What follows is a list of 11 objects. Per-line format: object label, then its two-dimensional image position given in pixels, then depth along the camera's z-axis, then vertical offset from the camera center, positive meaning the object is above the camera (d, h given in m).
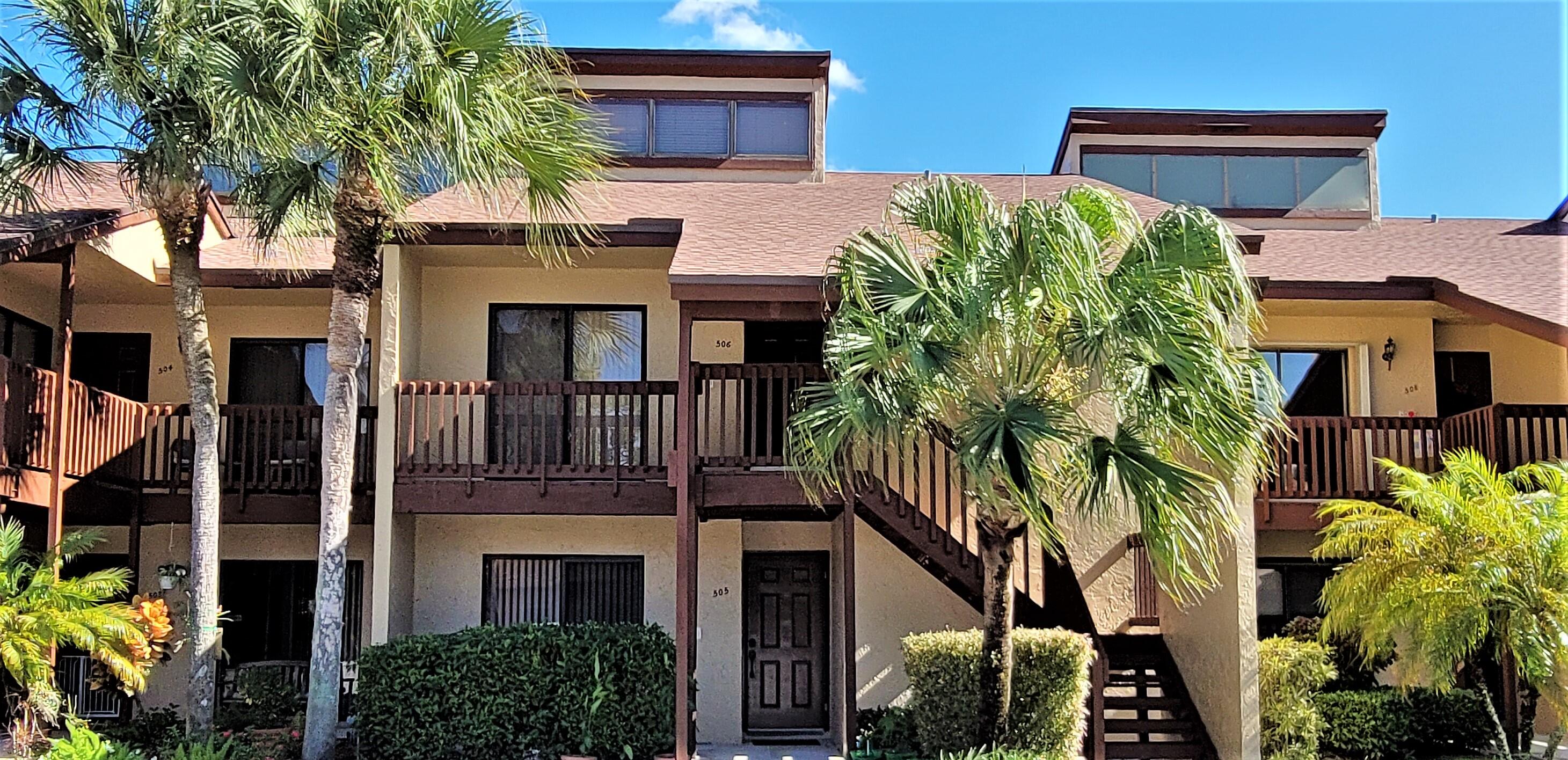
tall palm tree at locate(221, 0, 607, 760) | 11.02 +3.03
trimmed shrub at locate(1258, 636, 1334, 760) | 12.51 -2.08
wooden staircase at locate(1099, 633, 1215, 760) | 13.12 -2.30
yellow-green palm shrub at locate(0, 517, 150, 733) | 10.84 -1.21
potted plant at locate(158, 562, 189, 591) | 14.43 -1.04
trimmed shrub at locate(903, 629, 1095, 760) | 11.70 -1.88
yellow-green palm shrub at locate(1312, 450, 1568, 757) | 10.66 -0.79
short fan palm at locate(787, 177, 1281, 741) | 9.77 +0.88
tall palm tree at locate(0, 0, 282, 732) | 10.84 +3.10
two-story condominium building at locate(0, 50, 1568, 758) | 13.05 +0.65
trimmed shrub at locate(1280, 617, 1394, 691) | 14.15 -1.99
